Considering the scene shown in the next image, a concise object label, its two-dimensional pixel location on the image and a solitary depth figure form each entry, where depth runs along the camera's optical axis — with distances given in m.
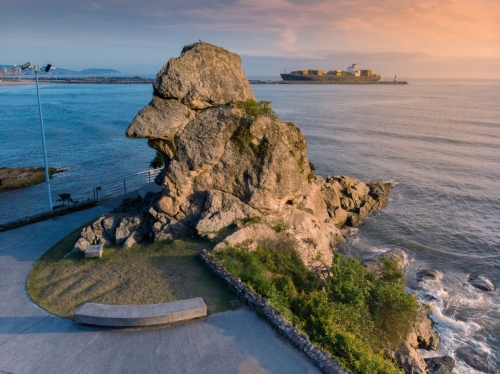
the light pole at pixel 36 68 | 22.48
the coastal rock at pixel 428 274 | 23.82
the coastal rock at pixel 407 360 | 14.80
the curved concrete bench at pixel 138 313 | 12.13
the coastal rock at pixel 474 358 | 16.73
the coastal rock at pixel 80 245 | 17.72
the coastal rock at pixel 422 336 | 16.73
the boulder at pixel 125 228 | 18.44
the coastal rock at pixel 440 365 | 15.88
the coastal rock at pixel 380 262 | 22.92
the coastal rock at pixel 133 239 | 17.97
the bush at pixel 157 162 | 33.45
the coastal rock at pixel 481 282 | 22.88
